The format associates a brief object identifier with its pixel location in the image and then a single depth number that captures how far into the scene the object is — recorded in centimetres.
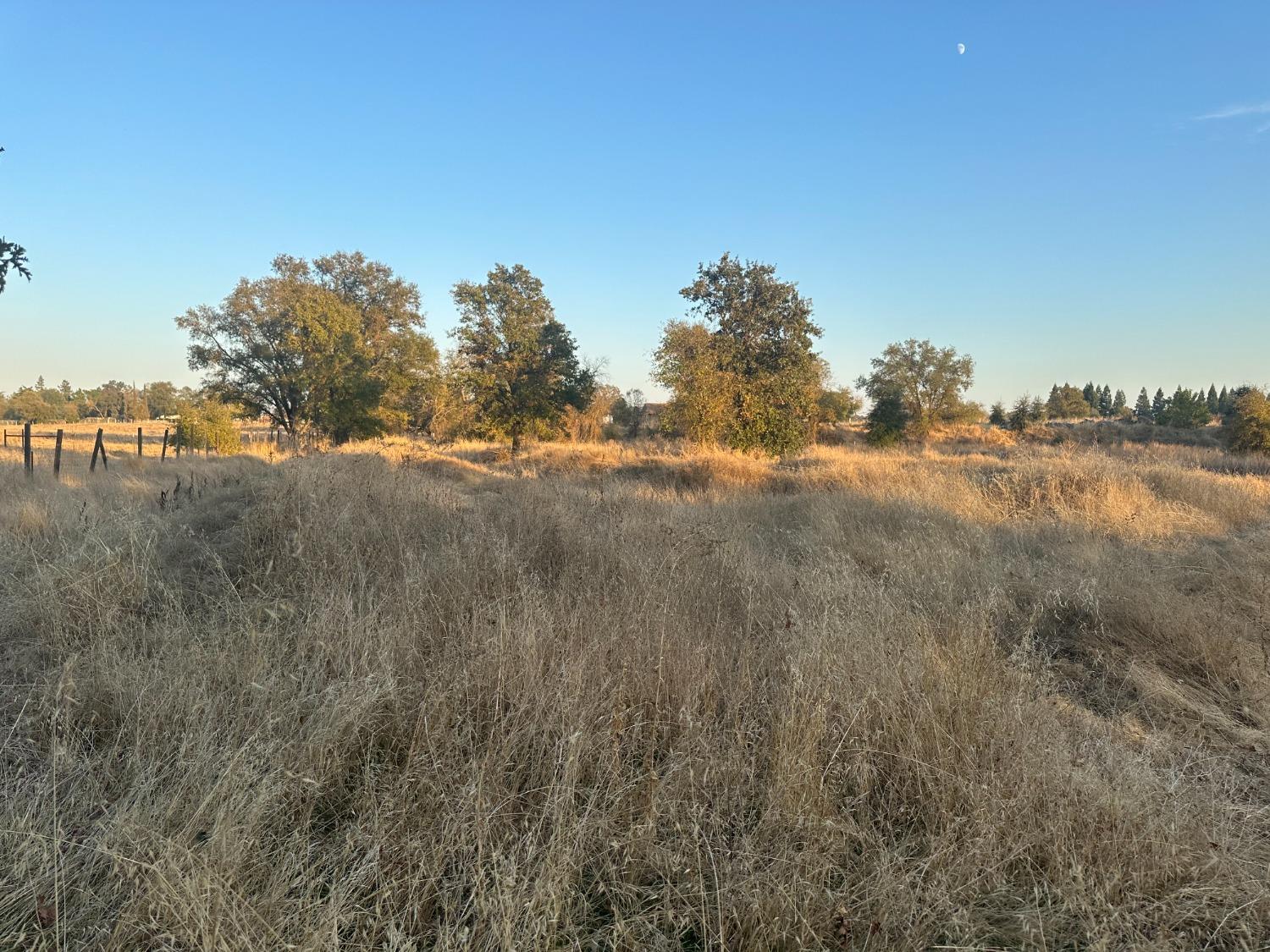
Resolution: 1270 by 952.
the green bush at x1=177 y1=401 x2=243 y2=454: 2575
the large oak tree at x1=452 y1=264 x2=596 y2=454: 2502
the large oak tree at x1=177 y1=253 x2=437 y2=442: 2630
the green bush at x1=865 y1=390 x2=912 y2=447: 3844
